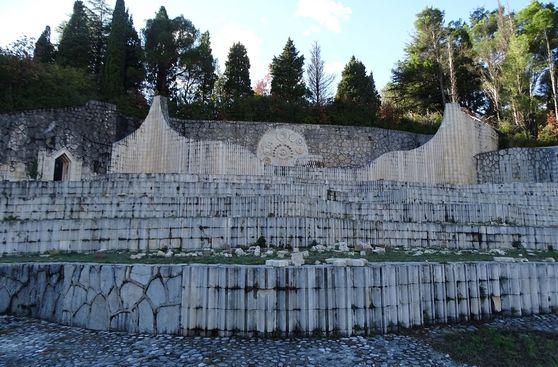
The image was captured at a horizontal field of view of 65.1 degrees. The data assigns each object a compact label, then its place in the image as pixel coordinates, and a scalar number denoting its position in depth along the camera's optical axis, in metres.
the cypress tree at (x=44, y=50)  29.70
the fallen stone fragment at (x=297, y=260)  5.04
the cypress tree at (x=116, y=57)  26.89
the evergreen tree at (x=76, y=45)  30.17
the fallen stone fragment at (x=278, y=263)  4.55
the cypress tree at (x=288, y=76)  28.70
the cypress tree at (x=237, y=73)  29.09
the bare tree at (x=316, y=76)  31.89
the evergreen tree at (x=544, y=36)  26.69
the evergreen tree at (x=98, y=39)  31.27
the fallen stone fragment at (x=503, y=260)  5.88
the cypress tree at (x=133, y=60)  28.81
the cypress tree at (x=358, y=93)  26.72
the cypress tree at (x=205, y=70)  29.27
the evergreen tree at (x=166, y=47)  28.88
